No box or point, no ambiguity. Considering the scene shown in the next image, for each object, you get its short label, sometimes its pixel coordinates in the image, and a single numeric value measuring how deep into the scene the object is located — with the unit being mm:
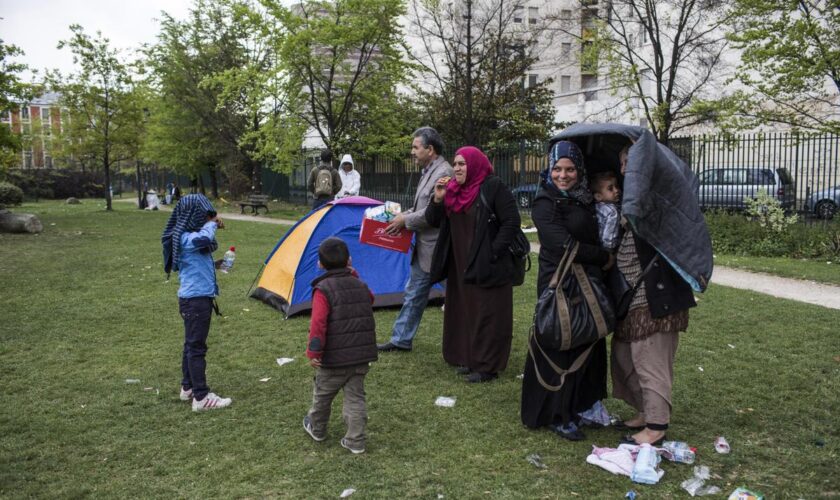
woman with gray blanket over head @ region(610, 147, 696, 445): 3736
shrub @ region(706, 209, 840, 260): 12031
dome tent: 7508
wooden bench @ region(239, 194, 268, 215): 24953
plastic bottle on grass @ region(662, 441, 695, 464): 3801
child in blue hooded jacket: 4727
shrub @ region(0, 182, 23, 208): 28031
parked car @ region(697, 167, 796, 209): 14133
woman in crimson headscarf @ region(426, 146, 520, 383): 5113
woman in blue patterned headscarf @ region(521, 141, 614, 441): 3943
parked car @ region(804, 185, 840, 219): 13184
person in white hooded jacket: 12812
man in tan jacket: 5812
